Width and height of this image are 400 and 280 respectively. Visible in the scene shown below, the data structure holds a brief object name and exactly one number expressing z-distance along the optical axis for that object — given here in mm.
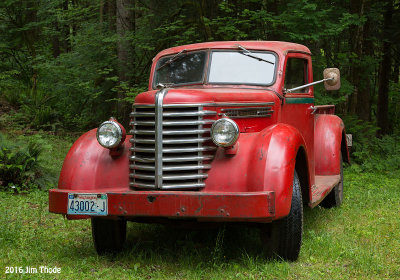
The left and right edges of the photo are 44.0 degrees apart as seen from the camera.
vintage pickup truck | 4020
